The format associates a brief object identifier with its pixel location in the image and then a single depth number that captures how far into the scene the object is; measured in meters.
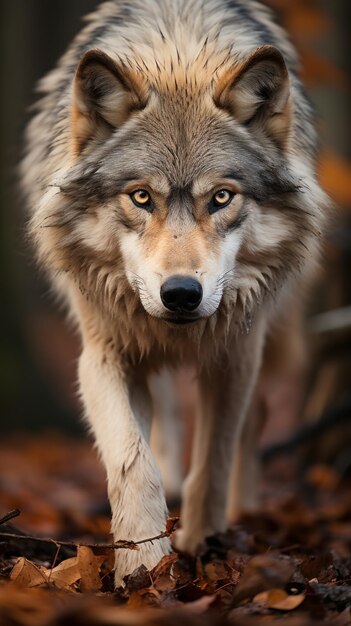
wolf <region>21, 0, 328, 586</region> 7.50
